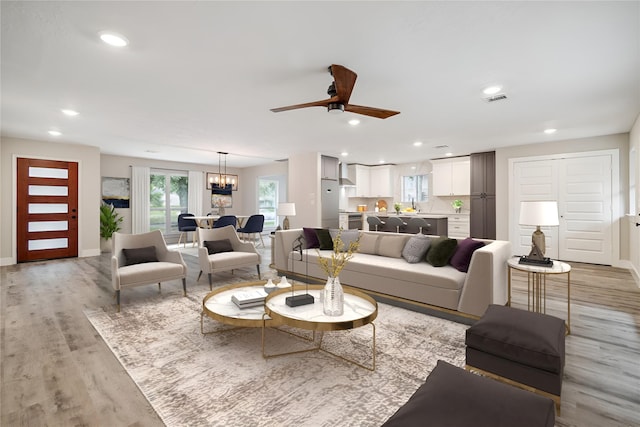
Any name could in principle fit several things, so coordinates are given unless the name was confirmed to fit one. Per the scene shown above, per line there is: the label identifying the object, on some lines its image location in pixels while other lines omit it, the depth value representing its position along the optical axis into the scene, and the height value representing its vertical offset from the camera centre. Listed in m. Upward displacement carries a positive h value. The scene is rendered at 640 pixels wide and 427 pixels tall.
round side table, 2.75 -0.48
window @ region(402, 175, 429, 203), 8.96 +0.83
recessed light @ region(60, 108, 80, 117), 4.20 +1.44
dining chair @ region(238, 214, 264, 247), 8.00 -0.24
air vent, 3.53 +1.39
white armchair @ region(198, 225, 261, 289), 4.29 -0.55
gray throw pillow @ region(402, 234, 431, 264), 3.72 -0.40
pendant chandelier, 8.94 +1.15
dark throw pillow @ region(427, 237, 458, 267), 3.48 -0.40
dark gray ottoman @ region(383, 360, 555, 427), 1.12 -0.74
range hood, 9.00 +1.11
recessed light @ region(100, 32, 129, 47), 2.29 +1.35
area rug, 1.79 -1.11
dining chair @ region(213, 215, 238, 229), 8.02 -0.13
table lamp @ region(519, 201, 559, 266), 2.93 -0.04
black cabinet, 7.11 +0.49
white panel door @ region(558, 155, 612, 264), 5.65 +0.13
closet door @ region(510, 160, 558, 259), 6.18 +0.52
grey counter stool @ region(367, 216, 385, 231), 7.75 -0.12
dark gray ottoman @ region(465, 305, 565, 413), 1.73 -0.79
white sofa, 2.93 -0.68
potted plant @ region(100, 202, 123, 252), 7.49 -0.25
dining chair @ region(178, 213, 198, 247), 8.41 -0.25
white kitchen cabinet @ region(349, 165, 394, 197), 9.31 +1.11
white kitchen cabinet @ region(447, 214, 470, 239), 7.75 -0.23
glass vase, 2.31 -0.63
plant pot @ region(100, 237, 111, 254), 7.54 -0.72
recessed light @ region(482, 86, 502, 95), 3.29 +1.38
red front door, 6.19 +0.14
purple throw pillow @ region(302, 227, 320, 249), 4.88 -0.36
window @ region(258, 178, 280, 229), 11.19 +0.61
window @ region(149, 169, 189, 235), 9.12 +0.53
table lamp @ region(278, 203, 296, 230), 6.52 +0.13
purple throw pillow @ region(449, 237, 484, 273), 3.30 -0.41
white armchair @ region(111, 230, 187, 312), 3.52 -0.59
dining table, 8.25 -0.14
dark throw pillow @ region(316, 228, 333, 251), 4.66 -0.36
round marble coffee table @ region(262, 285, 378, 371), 2.14 -0.74
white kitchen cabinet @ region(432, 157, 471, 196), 7.78 +1.03
